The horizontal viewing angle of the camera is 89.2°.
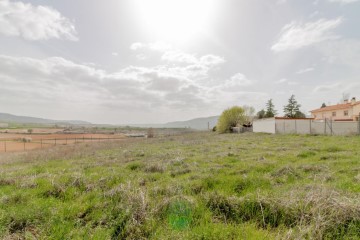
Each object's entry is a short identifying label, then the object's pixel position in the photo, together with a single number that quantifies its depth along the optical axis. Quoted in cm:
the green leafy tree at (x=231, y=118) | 4522
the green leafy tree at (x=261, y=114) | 6124
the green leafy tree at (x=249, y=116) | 4740
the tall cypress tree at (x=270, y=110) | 6067
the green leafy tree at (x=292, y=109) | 6184
